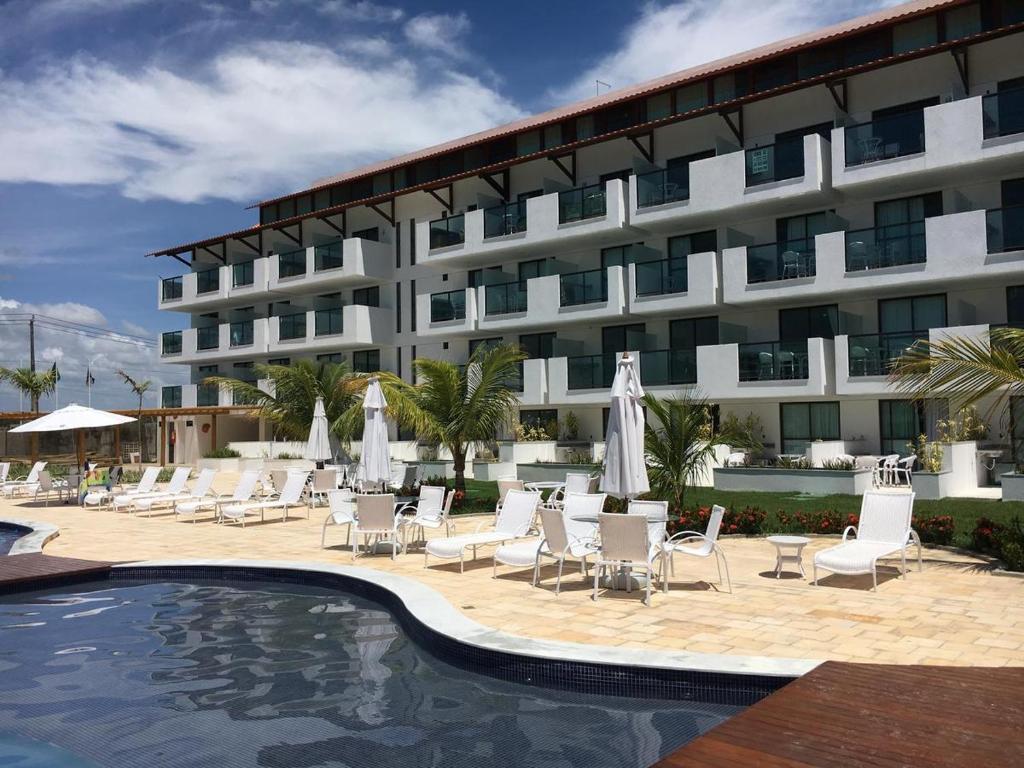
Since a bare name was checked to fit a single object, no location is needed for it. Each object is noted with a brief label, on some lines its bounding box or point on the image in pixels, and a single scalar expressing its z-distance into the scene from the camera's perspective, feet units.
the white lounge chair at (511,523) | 39.42
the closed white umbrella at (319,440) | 73.00
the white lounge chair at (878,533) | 32.83
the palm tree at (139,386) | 223.36
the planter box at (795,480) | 66.78
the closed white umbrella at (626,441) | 36.35
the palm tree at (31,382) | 174.91
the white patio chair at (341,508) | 46.09
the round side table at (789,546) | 34.96
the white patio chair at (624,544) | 31.27
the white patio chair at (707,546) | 33.12
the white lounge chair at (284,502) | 57.88
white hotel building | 74.23
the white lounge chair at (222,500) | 62.34
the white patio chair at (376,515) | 42.22
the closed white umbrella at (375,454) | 53.21
